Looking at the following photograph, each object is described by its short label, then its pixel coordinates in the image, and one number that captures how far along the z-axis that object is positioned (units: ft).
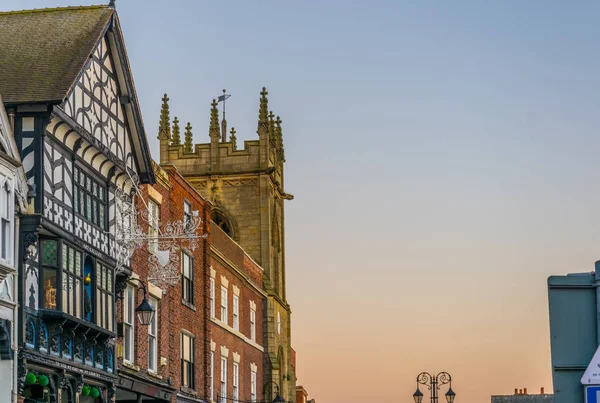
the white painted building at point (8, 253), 72.74
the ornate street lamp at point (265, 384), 176.10
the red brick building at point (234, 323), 135.64
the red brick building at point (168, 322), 101.76
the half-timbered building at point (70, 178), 78.18
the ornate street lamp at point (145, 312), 91.80
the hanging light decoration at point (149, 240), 94.58
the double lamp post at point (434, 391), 132.05
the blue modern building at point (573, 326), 23.84
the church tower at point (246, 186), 207.21
